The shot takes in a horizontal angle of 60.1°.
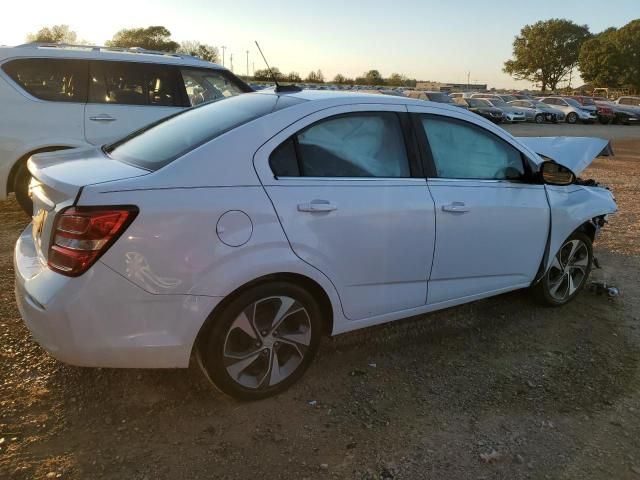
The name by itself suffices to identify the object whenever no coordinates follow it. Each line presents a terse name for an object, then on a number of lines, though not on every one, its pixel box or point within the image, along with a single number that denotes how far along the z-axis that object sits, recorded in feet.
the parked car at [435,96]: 86.59
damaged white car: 8.30
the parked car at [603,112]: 120.47
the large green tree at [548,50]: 301.63
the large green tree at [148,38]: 239.54
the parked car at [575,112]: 115.96
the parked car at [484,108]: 101.04
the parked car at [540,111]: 111.34
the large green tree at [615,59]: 276.82
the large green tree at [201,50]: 257.34
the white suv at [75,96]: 18.67
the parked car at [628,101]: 141.38
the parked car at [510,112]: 104.83
